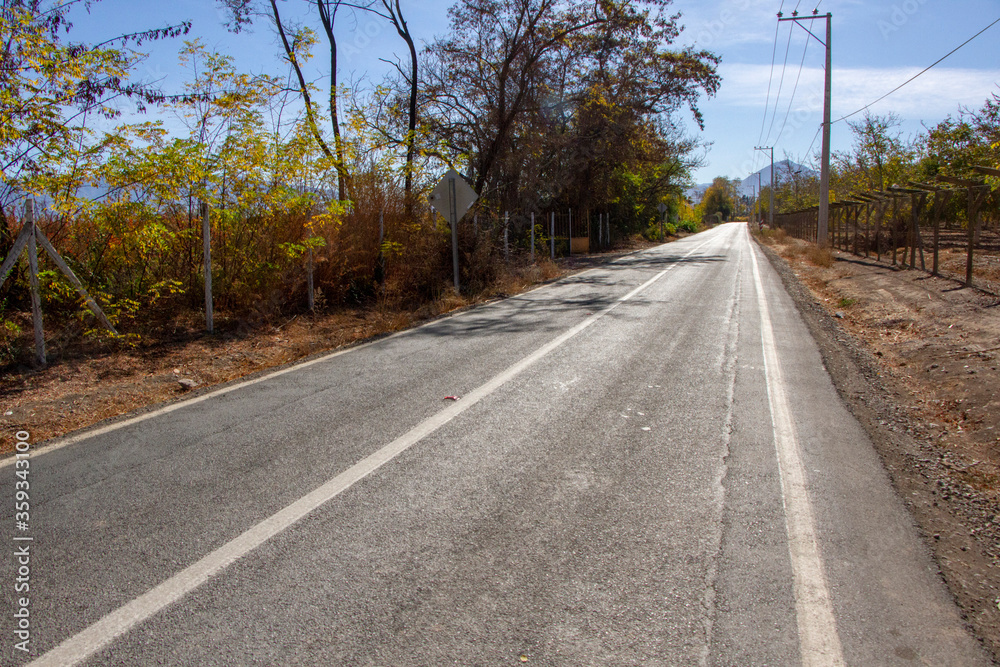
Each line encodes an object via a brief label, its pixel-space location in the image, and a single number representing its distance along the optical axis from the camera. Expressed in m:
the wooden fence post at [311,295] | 12.15
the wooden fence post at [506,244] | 20.16
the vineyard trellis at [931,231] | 14.91
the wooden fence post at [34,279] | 7.50
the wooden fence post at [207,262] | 9.84
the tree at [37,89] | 7.55
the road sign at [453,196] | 14.59
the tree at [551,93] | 22.53
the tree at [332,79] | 12.57
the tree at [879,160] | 34.28
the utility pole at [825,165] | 25.53
